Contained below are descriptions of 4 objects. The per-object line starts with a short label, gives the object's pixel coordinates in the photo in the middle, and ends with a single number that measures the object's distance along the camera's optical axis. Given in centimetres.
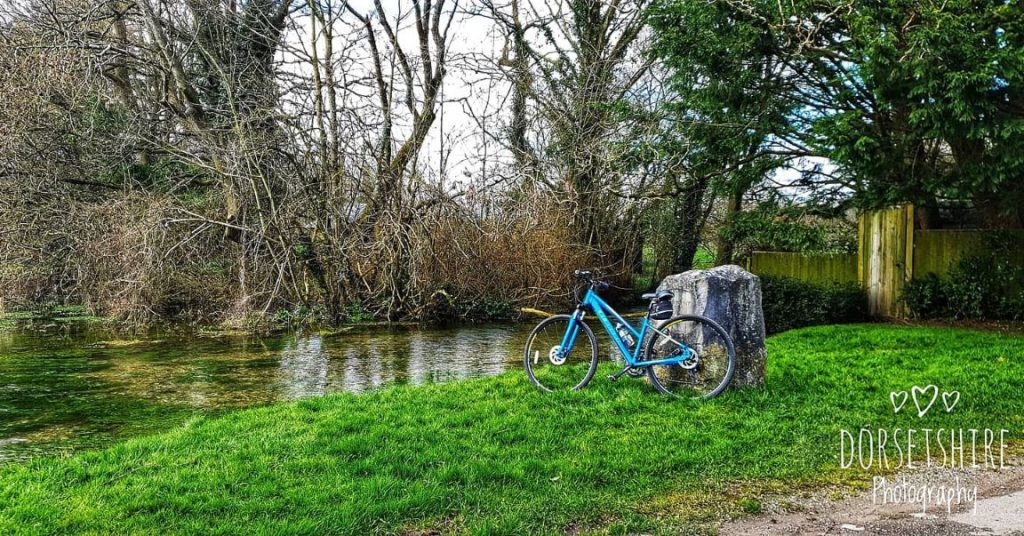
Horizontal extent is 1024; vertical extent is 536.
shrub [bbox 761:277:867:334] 1153
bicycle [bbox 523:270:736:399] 628
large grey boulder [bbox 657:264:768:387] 638
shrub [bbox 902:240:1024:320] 1062
